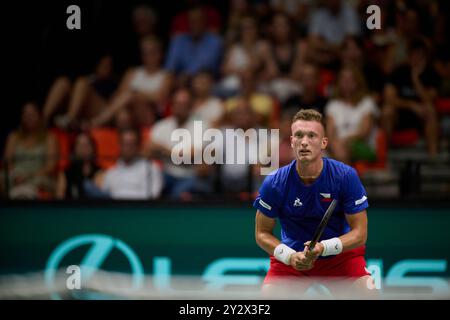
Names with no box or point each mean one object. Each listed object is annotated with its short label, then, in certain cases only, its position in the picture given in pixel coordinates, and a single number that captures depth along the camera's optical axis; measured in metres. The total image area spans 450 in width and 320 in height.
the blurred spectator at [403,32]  18.14
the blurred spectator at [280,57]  18.05
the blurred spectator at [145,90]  18.36
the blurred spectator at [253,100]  17.41
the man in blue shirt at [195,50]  18.72
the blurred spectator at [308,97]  17.28
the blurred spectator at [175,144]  16.91
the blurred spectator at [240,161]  16.62
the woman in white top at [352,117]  17.02
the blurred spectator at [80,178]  17.03
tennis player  10.74
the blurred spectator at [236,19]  18.89
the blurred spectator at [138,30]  19.53
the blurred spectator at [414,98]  17.55
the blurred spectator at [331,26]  18.44
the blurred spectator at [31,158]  17.27
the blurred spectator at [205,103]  17.52
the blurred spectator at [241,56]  18.25
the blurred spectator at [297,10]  18.89
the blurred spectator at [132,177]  17.05
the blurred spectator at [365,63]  17.77
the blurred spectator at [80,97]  18.47
